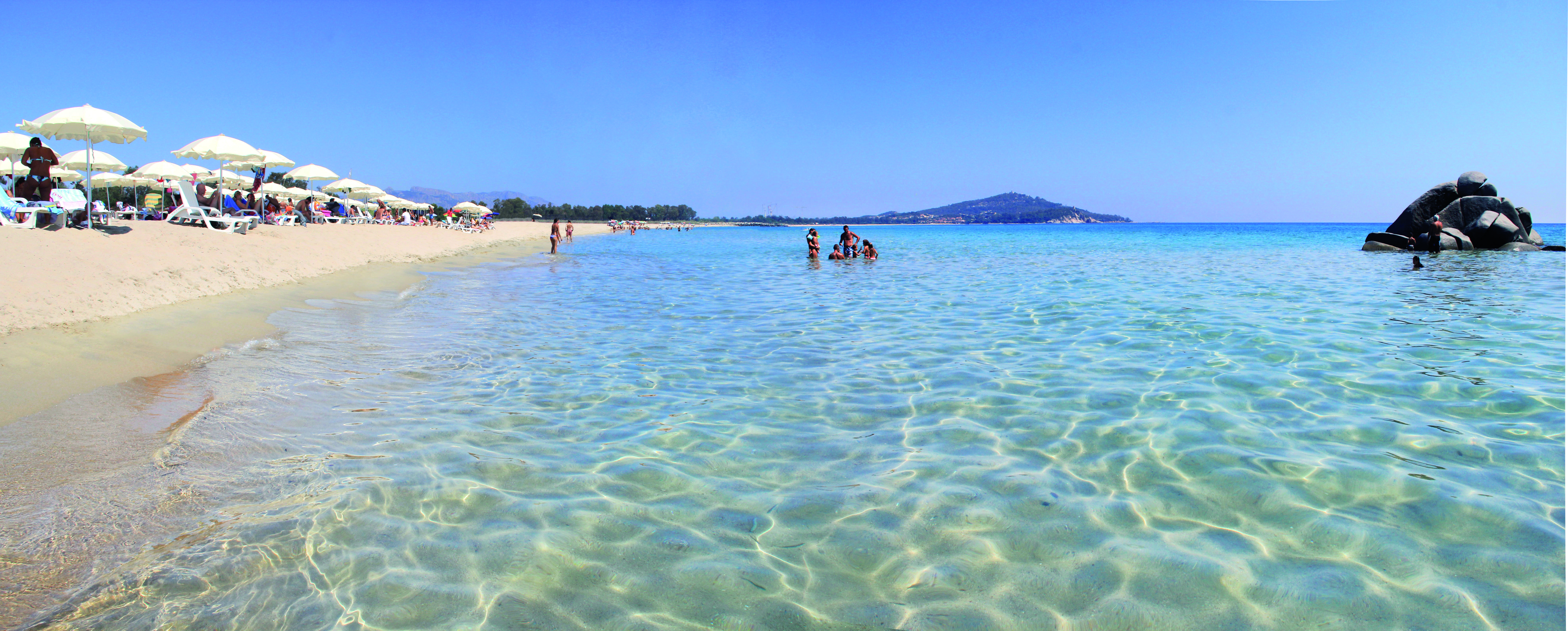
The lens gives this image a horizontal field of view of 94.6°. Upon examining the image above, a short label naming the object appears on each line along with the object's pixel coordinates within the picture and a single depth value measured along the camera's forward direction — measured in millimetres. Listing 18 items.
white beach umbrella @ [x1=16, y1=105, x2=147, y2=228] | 14383
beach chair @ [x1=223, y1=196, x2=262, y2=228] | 19547
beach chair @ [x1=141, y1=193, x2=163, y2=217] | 29219
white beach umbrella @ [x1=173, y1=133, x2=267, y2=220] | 19891
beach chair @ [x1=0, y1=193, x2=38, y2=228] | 12297
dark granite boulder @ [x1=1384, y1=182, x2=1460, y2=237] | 27656
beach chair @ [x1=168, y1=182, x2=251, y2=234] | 17422
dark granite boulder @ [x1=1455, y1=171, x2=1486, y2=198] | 27078
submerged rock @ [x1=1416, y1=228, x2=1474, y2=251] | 25422
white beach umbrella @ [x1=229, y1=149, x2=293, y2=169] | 23000
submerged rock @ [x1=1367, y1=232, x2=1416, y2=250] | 26359
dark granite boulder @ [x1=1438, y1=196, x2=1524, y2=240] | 26797
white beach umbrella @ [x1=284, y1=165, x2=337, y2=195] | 31562
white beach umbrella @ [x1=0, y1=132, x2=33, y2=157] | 19359
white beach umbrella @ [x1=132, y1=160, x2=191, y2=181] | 28297
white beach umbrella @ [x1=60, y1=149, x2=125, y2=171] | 22281
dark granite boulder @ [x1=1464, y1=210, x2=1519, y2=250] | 25797
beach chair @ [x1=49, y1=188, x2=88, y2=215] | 14109
